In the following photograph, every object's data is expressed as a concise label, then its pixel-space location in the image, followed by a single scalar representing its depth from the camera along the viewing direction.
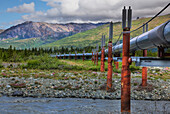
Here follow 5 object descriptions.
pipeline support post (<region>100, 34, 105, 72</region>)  23.46
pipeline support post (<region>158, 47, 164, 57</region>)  7.70
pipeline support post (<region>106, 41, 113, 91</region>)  14.35
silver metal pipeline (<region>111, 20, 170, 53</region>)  5.89
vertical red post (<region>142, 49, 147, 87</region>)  15.22
